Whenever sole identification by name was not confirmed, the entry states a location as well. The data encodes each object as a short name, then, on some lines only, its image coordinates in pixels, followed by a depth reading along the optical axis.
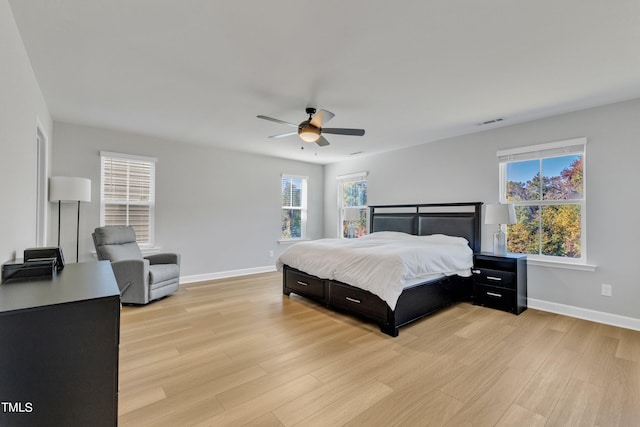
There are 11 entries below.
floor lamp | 3.54
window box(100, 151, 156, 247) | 4.37
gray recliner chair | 3.61
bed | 3.03
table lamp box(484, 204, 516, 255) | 3.69
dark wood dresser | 0.98
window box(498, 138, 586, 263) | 3.54
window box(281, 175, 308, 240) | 6.50
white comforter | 2.93
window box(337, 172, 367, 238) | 6.08
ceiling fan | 3.11
